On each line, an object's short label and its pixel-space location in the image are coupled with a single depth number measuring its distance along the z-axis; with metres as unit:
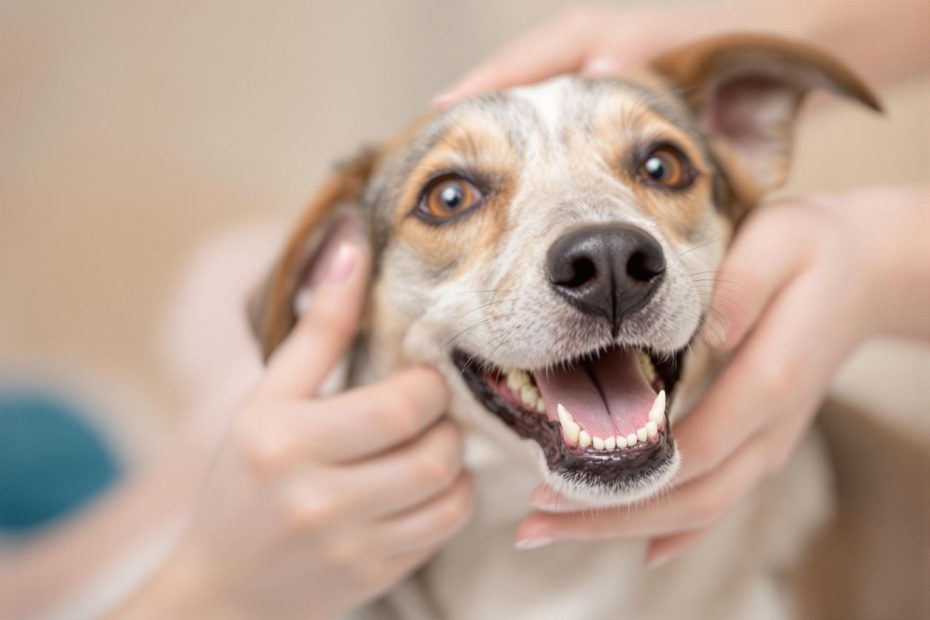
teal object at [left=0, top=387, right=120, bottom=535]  0.73
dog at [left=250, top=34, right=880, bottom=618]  0.44
